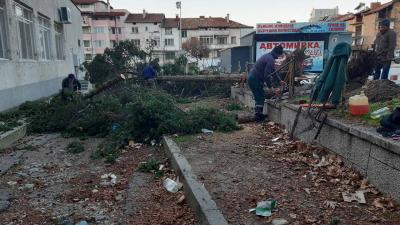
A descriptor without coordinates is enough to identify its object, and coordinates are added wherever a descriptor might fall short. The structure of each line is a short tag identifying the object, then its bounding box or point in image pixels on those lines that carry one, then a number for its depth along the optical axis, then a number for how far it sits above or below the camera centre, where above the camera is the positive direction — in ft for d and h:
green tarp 16.76 -1.05
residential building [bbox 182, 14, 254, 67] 196.75 +14.86
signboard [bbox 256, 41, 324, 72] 69.82 +1.72
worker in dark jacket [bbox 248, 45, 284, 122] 26.62 -1.70
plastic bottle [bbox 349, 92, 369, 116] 15.25 -2.37
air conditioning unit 58.33 +7.89
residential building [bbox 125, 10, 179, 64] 194.29 +16.27
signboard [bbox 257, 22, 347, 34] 71.05 +6.14
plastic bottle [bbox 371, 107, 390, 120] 14.26 -2.54
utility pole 143.23 +22.96
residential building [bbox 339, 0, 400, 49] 140.87 +17.59
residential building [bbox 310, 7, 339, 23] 204.33 +27.35
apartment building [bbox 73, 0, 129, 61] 191.21 +18.74
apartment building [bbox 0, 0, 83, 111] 33.24 +1.33
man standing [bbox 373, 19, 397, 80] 24.81 +0.82
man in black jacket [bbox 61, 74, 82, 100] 38.16 -3.24
